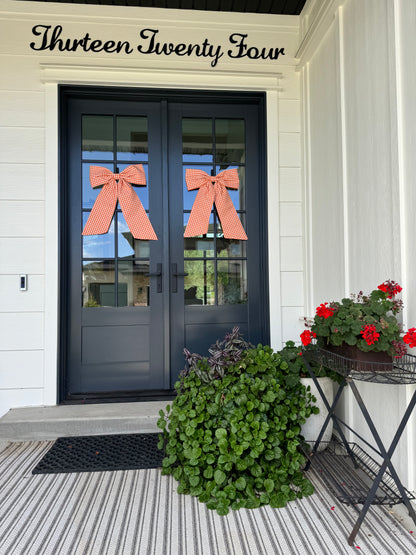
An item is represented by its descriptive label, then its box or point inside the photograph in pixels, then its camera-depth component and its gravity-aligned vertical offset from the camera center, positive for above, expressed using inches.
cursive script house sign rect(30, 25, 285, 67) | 101.8 +69.6
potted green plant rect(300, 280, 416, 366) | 56.3 -7.3
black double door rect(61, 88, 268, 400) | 106.6 +10.2
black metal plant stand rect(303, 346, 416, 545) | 54.4 -15.4
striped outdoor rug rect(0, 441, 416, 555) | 53.7 -39.6
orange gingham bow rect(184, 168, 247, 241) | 108.7 +24.1
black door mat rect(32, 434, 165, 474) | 76.8 -39.0
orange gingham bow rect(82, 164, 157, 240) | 106.0 +24.3
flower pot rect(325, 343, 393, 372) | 57.4 -12.6
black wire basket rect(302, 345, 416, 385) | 56.2 -14.1
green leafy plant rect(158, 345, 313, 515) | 63.4 -28.7
